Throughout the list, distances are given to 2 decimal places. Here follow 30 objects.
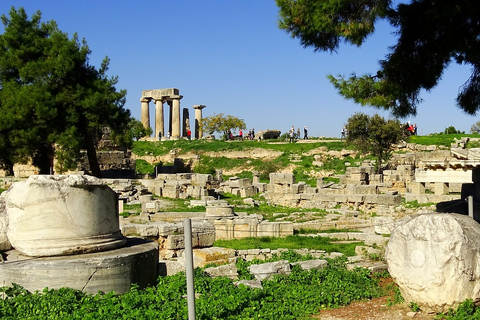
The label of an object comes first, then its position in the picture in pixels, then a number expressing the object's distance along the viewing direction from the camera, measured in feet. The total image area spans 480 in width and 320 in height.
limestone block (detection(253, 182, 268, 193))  93.71
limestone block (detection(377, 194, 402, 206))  74.08
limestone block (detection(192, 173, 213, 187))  91.86
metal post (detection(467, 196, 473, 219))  29.76
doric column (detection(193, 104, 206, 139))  192.71
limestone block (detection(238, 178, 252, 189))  91.40
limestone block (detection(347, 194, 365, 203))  76.38
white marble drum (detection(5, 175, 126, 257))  24.41
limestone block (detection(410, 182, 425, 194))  83.15
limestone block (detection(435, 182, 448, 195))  79.98
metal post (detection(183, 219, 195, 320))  17.24
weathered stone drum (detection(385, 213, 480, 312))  22.48
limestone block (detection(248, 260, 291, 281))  29.43
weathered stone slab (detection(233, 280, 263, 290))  26.61
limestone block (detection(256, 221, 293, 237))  52.37
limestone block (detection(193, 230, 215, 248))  35.65
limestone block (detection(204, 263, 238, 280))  30.02
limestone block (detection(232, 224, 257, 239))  52.39
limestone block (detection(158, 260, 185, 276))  28.12
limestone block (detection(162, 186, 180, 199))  83.97
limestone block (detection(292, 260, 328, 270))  31.04
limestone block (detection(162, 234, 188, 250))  36.37
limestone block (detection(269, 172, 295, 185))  85.30
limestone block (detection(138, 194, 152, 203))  73.24
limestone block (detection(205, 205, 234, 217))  57.18
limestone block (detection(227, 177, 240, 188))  92.02
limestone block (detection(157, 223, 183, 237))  36.81
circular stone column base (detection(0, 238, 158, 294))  23.13
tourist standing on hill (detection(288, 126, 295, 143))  158.81
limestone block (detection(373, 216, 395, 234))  48.52
